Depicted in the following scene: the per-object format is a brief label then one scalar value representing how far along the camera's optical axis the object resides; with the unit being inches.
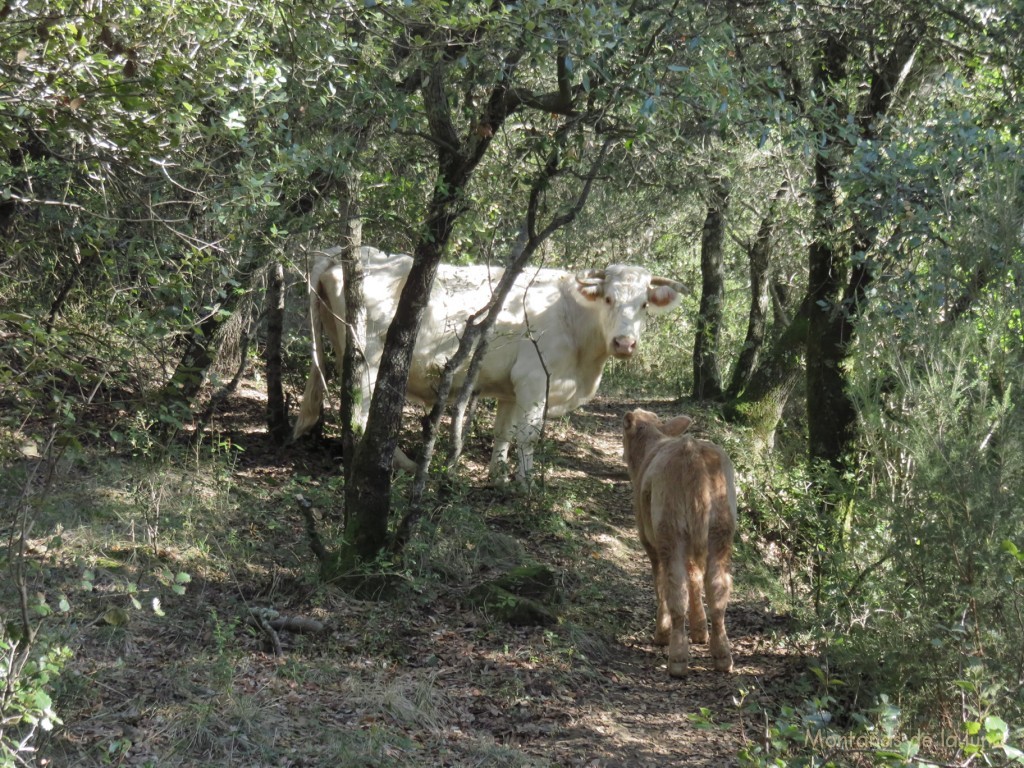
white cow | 452.4
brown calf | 294.7
